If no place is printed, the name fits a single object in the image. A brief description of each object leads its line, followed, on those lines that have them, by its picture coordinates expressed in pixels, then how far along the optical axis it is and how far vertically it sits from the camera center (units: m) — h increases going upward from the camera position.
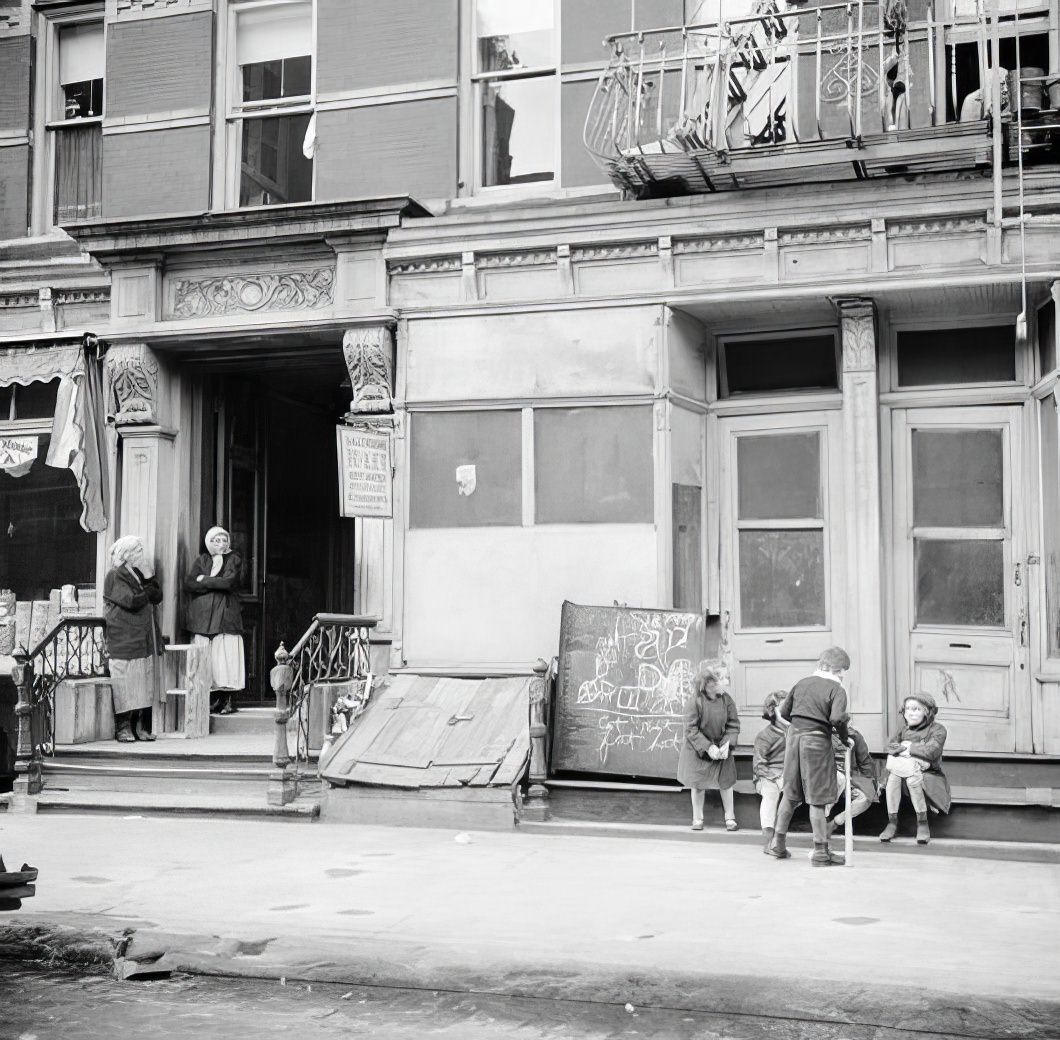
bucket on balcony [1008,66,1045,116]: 11.57 +4.06
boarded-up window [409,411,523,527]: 13.27 +1.19
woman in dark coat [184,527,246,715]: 14.11 -0.10
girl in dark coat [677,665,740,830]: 10.98 -1.10
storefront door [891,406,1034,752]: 12.43 +0.22
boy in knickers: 9.78 -1.00
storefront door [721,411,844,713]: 13.03 +0.47
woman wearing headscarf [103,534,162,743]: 13.51 -0.29
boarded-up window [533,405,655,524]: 12.84 +1.18
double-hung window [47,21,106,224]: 15.23 +5.02
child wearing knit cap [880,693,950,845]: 10.53 -1.22
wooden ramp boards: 11.67 -1.14
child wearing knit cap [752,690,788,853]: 10.78 -1.26
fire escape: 11.66 +4.21
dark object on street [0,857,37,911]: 5.72 -1.13
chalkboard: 11.76 -0.73
